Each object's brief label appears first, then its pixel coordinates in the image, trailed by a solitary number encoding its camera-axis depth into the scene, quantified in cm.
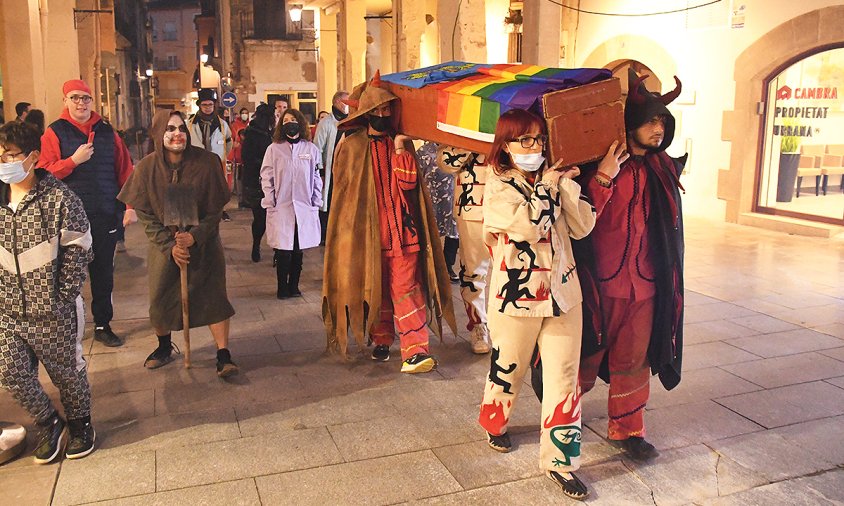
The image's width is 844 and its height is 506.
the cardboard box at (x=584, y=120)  346
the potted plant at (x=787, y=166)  1195
